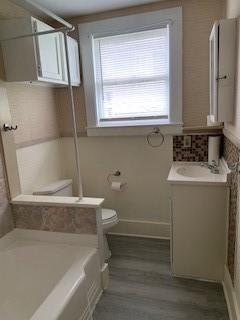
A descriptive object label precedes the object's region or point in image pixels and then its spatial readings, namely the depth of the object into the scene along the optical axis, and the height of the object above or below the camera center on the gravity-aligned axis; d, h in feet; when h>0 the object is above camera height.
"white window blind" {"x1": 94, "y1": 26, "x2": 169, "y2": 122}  8.11 +1.23
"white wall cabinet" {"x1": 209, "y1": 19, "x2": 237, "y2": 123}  5.41 +0.86
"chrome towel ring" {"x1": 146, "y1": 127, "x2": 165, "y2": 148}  8.32 -0.92
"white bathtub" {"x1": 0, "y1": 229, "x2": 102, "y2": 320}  4.77 -3.46
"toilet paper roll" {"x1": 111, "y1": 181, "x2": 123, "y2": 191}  8.79 -2.65
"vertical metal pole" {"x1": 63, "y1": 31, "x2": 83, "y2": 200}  5.46 +0.13
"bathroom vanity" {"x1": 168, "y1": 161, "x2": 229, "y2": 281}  6.30 -3.12
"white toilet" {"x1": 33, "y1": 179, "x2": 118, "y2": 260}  7.70 -2.67
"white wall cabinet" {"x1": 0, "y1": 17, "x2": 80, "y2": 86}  6.24 +1.68
